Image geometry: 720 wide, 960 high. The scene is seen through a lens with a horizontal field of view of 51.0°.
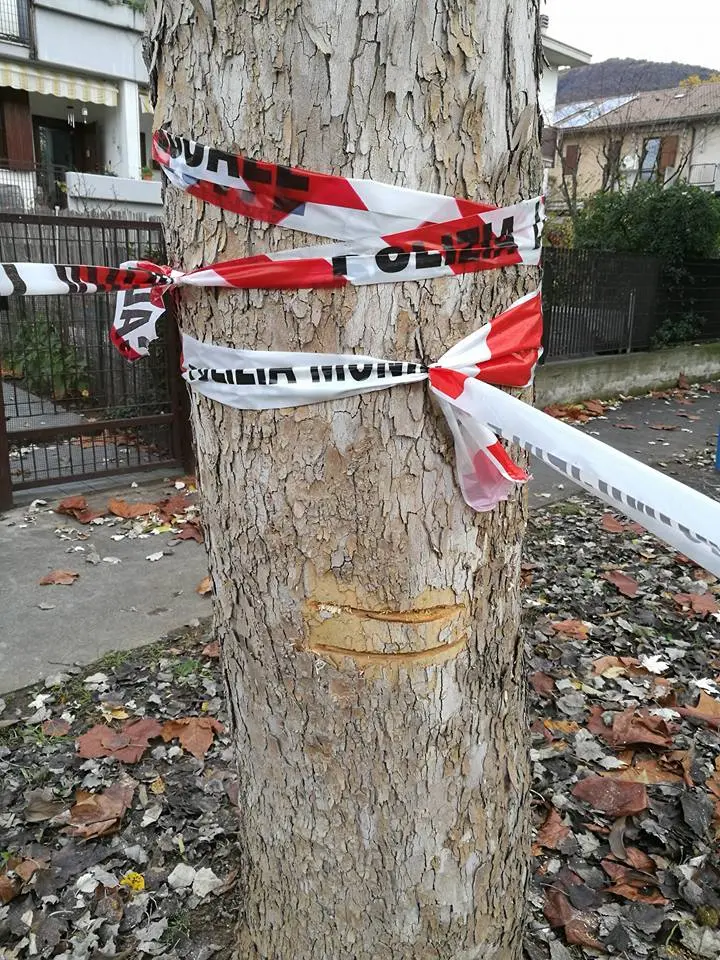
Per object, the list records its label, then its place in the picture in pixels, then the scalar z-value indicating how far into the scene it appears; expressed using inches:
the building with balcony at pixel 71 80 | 679.7
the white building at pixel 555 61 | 1048.8
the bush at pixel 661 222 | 448.8
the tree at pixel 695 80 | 1291.8
